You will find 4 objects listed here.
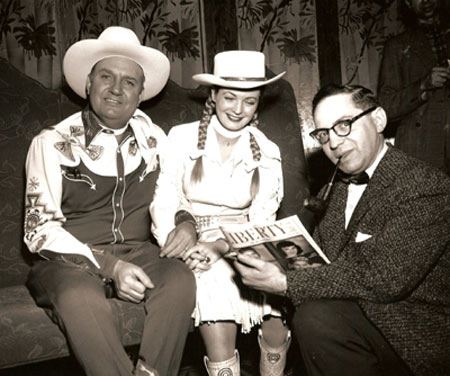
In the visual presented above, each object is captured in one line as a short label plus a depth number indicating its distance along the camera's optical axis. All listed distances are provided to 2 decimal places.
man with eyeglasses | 1.53
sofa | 1.84
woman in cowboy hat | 2.15
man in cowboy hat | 1.74
